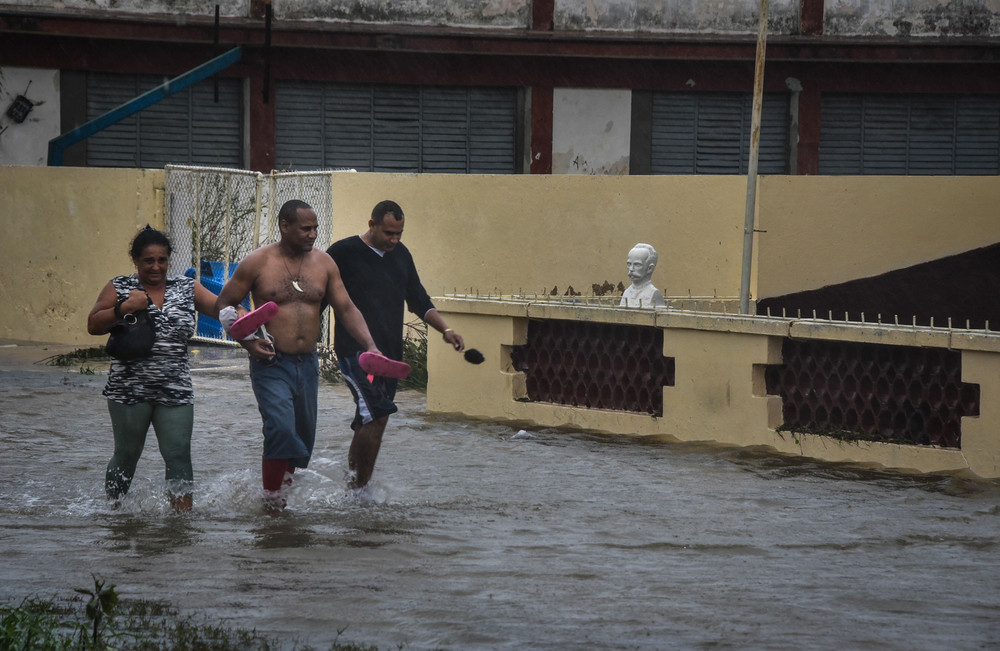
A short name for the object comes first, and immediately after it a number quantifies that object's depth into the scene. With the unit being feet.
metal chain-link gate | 111.14
